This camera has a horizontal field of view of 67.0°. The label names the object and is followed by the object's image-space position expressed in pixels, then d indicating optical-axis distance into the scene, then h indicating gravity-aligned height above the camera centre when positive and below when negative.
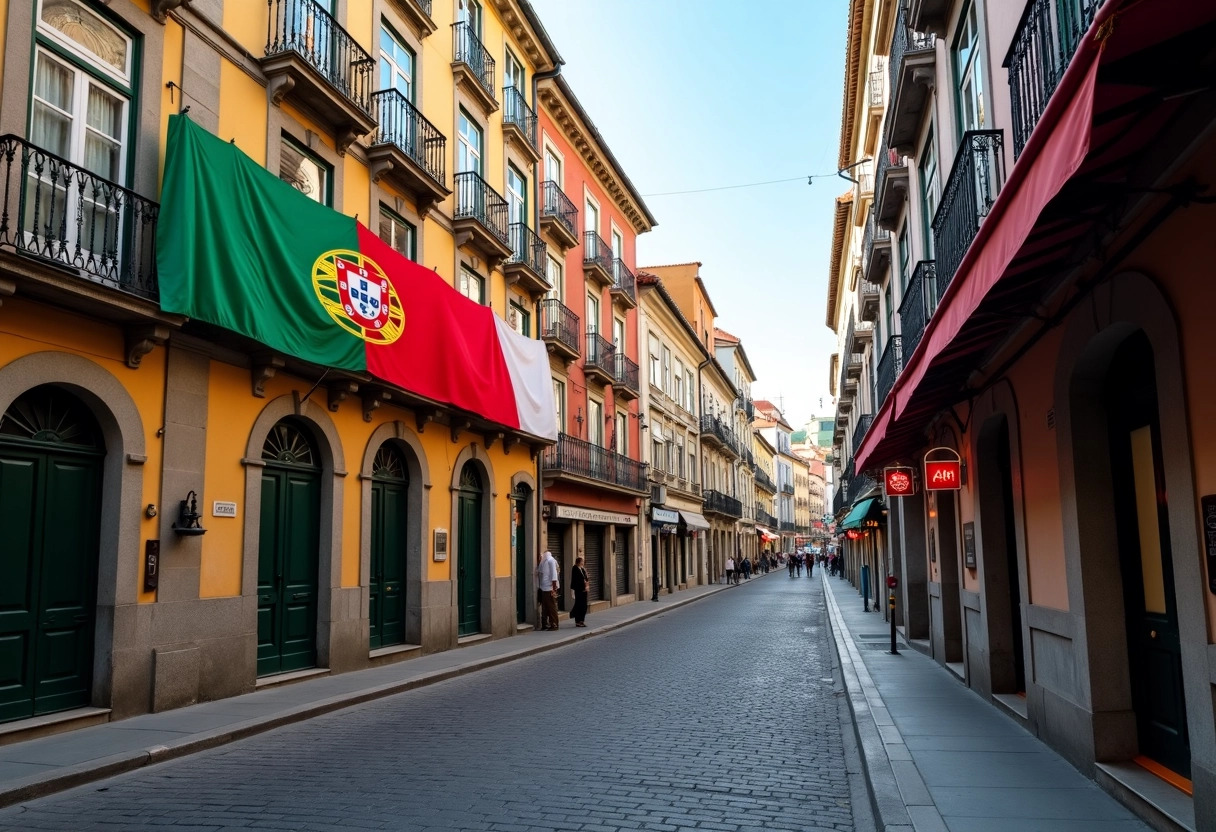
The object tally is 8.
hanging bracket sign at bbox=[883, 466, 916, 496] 14.20 +0.84
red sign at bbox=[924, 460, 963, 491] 11.39 +0.74
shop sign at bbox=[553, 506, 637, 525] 24.33 +0.76
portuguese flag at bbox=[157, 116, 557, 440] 10.19 +3.55
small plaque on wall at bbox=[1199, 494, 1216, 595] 4.78 +0.00
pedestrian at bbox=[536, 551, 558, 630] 20.38 -1.03
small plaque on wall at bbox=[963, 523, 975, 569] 11.01 -0.12
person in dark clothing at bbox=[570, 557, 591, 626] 21.59 -1.18
